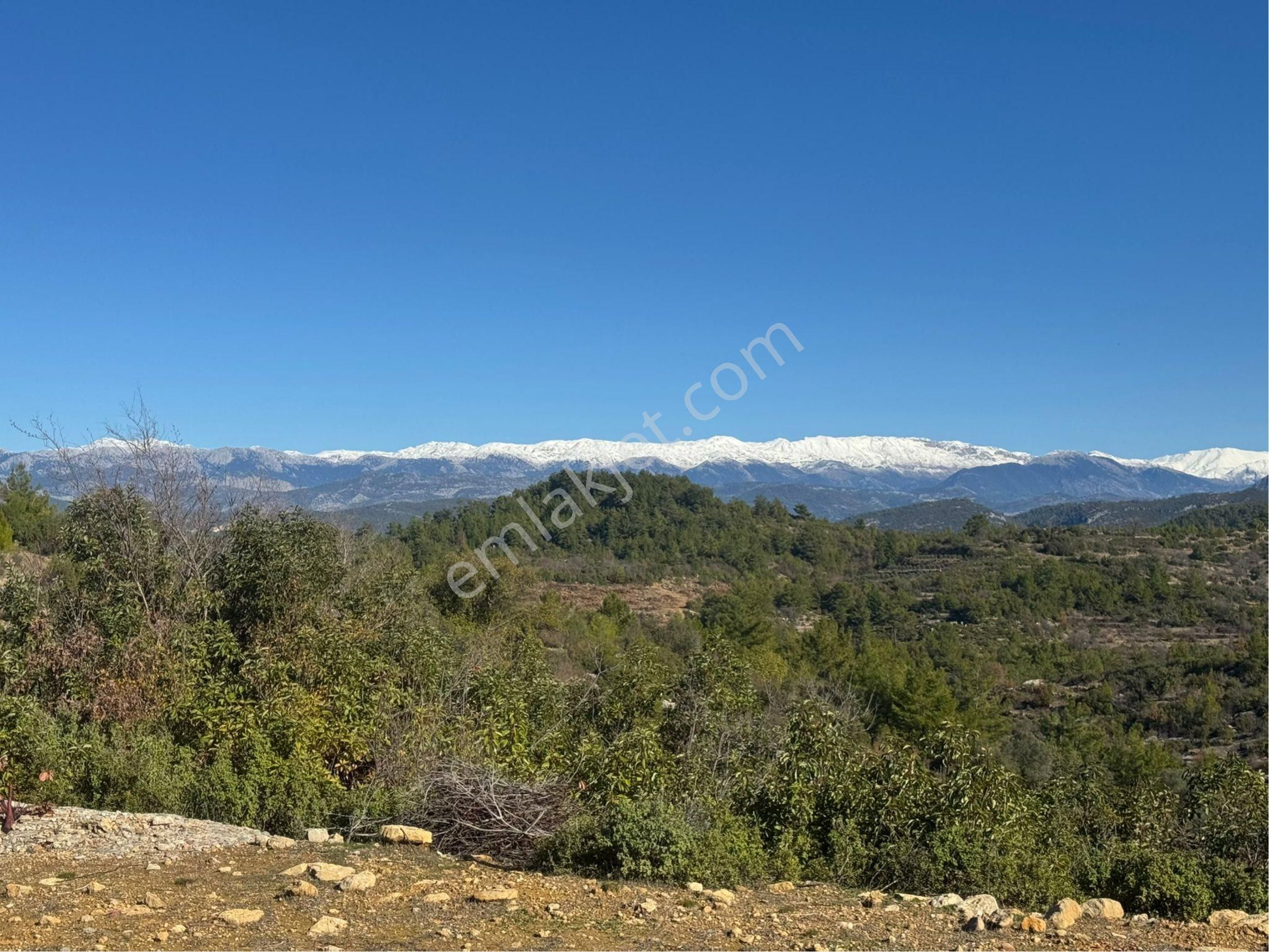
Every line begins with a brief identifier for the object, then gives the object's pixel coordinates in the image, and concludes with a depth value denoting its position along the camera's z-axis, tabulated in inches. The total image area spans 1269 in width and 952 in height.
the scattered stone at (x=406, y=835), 417.4
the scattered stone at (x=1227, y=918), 351.6
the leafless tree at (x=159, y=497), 674.8
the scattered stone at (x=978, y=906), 334.3
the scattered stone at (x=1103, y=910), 350.0
